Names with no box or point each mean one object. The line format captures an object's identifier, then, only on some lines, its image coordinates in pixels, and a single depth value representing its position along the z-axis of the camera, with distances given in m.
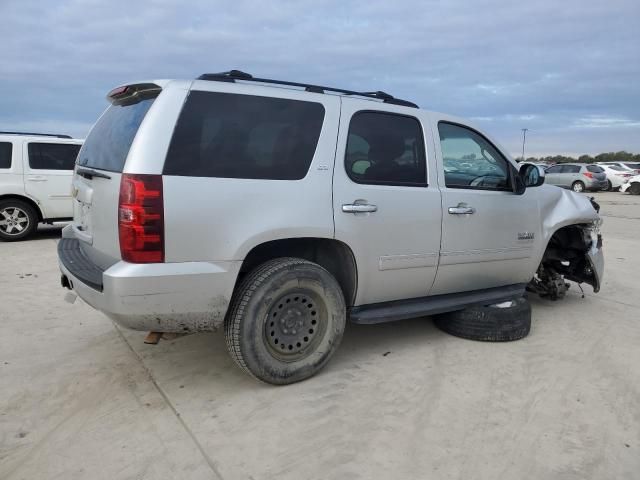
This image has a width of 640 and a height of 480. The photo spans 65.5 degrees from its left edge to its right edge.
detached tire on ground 4.18
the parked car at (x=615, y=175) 26.41
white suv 9.02
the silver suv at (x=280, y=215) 2.81
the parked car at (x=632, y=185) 25.30
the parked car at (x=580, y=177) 25.39
